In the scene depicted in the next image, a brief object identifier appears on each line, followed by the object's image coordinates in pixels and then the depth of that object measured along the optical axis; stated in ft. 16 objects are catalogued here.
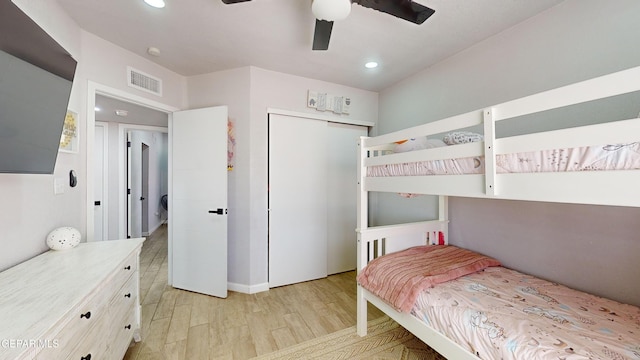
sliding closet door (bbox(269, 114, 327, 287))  9.21
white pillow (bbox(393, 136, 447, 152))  5.62
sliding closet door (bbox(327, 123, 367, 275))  10.50
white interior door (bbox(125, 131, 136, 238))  12.96
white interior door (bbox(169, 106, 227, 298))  8.38
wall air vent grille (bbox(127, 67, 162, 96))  7.50
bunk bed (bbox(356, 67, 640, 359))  2.84
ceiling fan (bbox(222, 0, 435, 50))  4.39
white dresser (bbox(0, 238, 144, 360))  2.61
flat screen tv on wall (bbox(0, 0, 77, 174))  3.21
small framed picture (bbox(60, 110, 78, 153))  5.61
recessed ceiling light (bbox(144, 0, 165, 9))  5.37
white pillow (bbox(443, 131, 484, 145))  4.72
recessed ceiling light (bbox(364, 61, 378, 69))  8.31
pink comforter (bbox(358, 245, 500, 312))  5.01
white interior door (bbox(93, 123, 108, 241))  11.89
